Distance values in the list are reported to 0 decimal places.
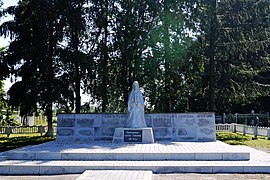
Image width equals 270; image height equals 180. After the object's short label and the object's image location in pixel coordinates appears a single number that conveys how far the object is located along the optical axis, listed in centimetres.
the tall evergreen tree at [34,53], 1464
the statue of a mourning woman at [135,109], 970
